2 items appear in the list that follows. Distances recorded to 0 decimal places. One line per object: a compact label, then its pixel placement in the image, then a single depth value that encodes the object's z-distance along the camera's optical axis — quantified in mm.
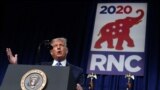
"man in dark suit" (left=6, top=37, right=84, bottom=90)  2332
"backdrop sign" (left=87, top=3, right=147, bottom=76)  4961
